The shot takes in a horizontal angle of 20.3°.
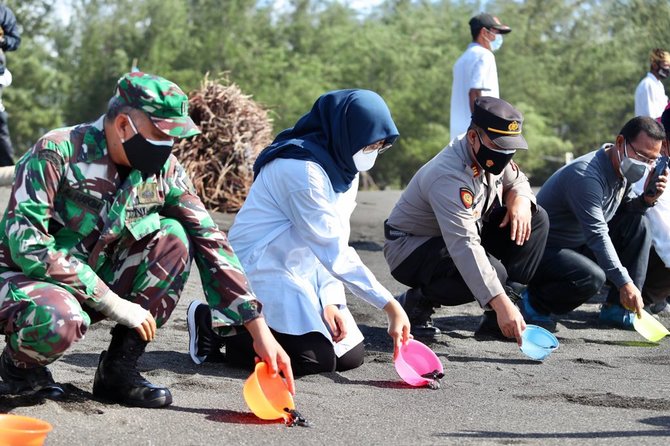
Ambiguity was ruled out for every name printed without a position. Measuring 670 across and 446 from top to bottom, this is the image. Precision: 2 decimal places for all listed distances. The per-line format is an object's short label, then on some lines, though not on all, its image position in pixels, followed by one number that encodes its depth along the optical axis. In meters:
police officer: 7.62
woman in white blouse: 7.00
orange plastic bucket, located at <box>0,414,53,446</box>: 4.61
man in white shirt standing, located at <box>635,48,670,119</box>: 14.21
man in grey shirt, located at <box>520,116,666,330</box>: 9.01
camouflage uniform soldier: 5.29
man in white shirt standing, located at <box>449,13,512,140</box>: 13.11
